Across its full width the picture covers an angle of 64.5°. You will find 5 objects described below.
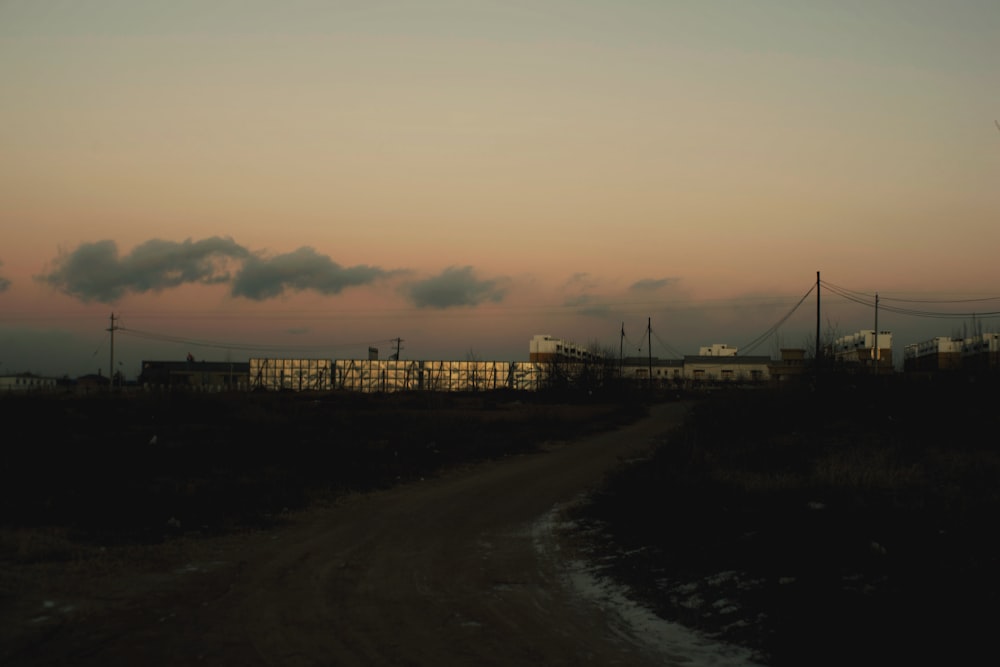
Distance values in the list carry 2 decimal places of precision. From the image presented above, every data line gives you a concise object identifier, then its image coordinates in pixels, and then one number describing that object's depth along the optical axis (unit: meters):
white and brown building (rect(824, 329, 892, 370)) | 81.19
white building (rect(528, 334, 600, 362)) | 135.46
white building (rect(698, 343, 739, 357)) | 157.12
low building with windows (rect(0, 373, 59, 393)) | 109.97
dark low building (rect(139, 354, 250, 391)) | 125.88
